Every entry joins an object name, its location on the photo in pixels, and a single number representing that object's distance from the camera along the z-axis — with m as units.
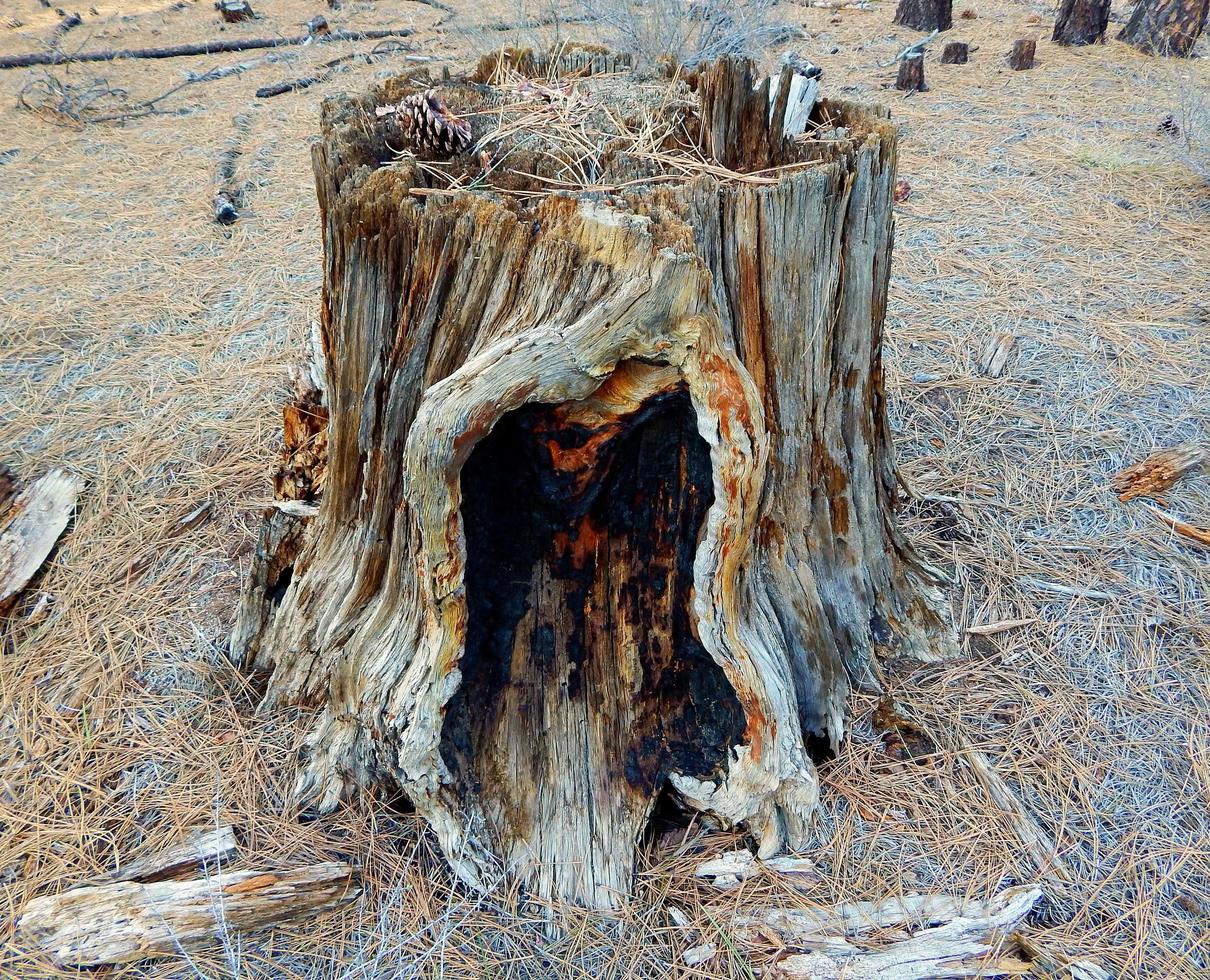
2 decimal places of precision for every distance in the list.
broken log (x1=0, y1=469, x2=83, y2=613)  2.51
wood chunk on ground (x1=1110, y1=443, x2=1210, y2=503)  2.79
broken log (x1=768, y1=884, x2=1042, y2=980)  1.63
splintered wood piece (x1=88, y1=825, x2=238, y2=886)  1.77
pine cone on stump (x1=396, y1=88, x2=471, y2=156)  1.93
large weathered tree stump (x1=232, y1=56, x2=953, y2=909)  1.50
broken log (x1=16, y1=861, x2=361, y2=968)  1.65
